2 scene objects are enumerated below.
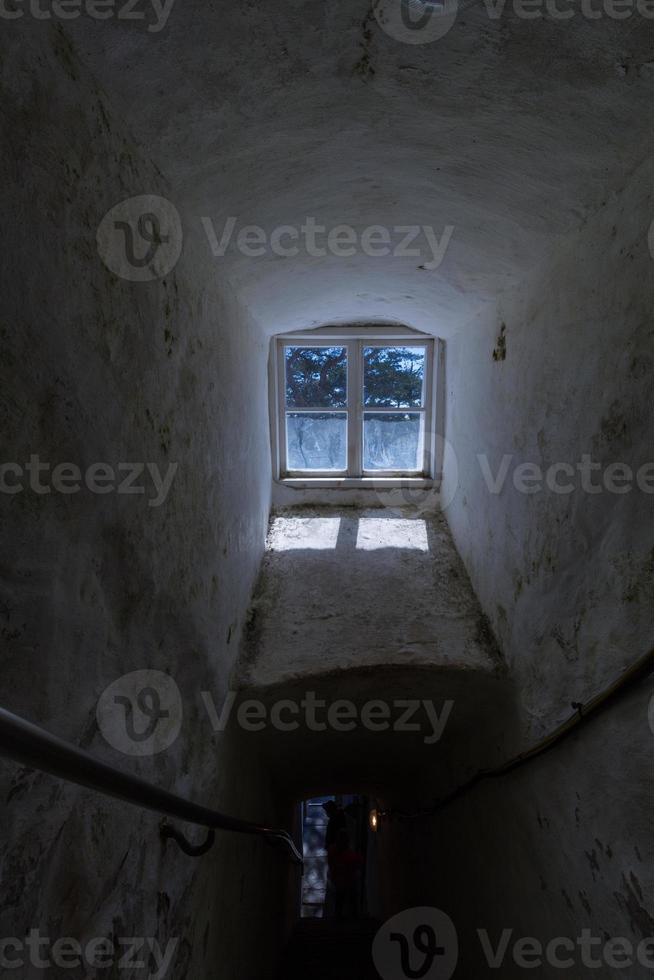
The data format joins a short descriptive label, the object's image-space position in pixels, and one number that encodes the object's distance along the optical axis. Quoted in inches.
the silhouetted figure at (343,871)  190.4
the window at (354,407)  145.4
